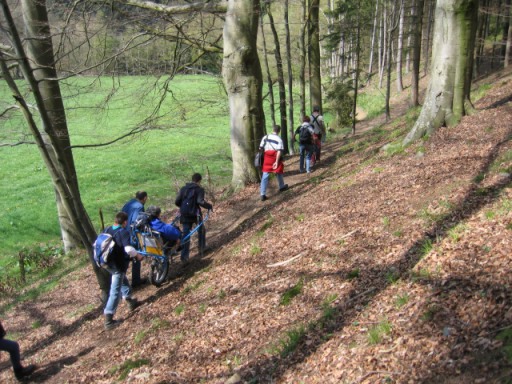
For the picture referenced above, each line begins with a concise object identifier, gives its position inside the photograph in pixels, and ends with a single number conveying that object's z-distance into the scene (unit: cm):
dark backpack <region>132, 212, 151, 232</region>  799
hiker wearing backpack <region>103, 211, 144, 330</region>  764
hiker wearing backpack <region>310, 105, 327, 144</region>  1379
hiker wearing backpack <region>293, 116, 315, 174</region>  1273
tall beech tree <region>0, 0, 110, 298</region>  796
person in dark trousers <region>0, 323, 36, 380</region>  708
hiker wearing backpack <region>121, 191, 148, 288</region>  852
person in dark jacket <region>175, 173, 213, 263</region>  905
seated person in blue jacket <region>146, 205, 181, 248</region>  812
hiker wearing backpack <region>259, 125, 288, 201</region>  1114
